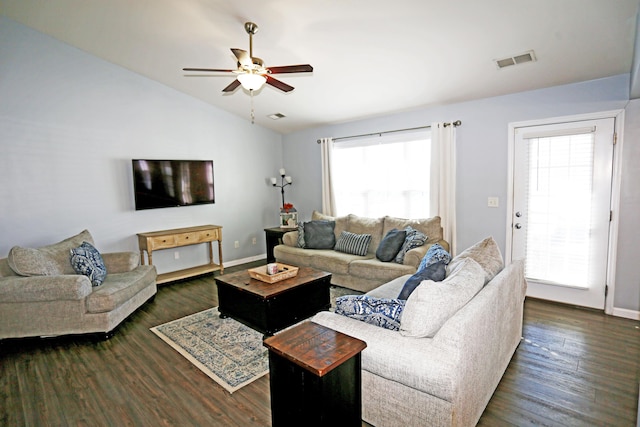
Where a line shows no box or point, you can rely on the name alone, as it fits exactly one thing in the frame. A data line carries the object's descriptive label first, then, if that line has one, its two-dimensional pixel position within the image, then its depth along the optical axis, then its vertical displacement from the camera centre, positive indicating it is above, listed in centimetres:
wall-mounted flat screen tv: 468 +18
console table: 456 -69
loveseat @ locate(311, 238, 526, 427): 157 -86
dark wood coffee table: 310 -110
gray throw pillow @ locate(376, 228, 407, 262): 412 -73
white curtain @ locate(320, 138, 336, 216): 576 +19
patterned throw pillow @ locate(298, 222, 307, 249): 505 -72
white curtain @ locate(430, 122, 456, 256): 435 +17
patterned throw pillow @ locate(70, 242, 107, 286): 337 -71
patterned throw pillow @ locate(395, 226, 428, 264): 403 -67
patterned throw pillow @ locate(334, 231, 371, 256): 456 -77
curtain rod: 429 +89
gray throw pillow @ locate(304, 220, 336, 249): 496 -68
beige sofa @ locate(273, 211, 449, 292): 390 -91
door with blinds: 341 -26
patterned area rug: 255 -140
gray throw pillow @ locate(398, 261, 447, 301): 213 -60
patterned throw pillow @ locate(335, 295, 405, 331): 187 -73
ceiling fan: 262 +103
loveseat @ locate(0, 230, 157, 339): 301 -98
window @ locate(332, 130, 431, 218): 478 +23
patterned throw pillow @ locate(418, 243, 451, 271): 242 -53
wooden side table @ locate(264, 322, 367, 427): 135 -83
